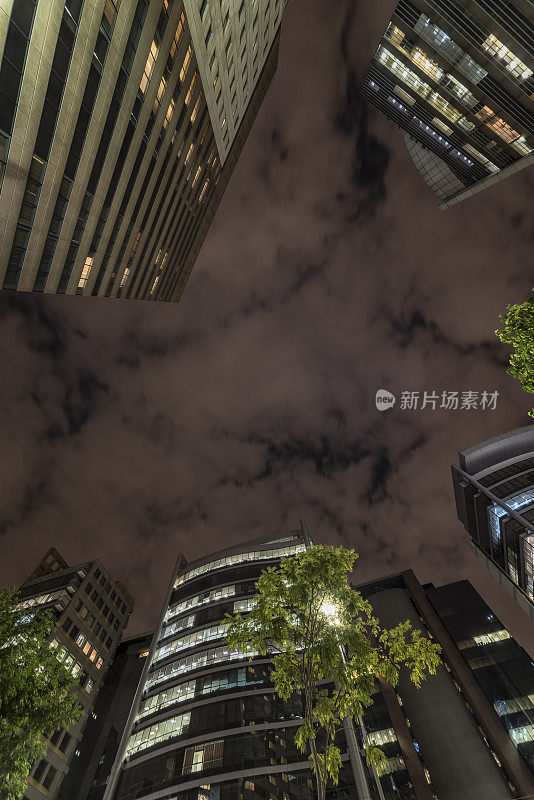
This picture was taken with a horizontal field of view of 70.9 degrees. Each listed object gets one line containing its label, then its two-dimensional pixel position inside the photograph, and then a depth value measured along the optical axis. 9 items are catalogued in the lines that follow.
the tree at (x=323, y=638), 13.45
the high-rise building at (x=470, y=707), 54.25
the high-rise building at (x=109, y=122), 22.53
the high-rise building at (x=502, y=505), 63.53
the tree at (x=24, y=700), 19.12
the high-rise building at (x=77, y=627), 50.53
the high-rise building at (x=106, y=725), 64.50
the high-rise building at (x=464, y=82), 42.24
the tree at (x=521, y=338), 16.86
